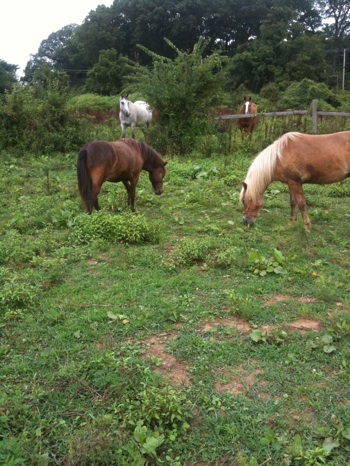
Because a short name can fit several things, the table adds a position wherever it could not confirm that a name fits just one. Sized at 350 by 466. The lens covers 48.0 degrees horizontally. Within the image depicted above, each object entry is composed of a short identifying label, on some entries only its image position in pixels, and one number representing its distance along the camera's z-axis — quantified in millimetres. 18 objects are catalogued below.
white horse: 13992
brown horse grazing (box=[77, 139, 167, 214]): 6344
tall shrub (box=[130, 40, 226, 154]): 12242
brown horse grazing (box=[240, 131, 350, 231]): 6223
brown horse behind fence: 14366
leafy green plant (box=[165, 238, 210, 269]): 5031
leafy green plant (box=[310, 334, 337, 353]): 3303
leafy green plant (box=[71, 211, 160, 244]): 5719
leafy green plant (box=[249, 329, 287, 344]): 3465
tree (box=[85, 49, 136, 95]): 35938
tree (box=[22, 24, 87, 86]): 51656
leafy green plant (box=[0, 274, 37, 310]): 3971
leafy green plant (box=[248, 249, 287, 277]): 4824
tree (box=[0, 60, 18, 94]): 32844
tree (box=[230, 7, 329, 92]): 35094
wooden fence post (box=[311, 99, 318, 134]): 12664
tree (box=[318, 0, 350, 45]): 52906
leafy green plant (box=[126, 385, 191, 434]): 2570
